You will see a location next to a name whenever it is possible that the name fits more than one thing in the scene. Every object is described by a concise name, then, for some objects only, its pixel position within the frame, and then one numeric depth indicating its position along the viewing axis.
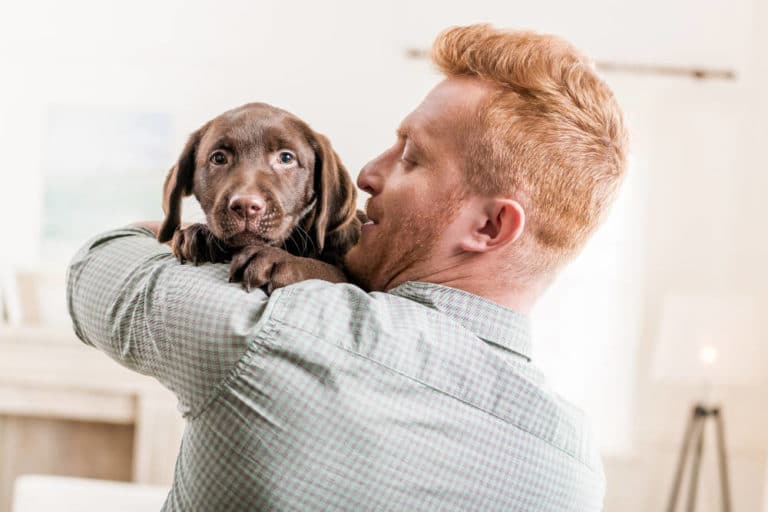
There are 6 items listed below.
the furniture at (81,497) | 2.60
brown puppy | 1.19
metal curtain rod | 4.13
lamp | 3.78
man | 0.96
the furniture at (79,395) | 3.69
